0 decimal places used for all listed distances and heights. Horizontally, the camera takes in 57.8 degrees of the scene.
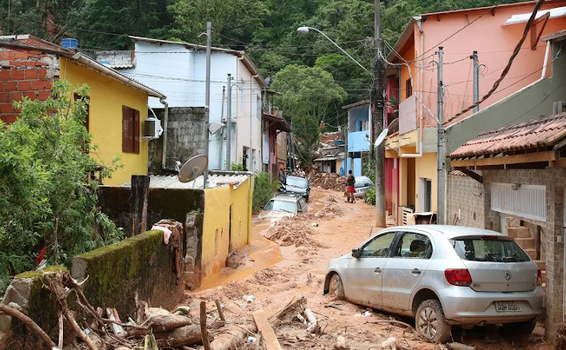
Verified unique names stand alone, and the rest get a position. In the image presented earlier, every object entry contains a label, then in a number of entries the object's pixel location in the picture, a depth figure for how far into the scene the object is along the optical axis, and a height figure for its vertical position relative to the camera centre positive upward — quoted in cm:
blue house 4766 +356
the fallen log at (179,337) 520 -166
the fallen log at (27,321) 375 -110
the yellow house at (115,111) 1159 +176
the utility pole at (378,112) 1978 +262
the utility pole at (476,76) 1507 +301
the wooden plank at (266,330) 595 -192
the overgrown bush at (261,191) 2545 -75
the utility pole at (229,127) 2266 +228
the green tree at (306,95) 4434 +729
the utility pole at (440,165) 1292 +29
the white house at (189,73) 2541 +520
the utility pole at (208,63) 1956 +438
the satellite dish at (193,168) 1240 +19
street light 1850 +533
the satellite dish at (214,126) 1961 +190
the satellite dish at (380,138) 1858 +141
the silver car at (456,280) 668 -144
